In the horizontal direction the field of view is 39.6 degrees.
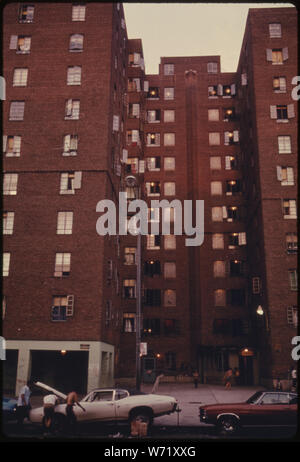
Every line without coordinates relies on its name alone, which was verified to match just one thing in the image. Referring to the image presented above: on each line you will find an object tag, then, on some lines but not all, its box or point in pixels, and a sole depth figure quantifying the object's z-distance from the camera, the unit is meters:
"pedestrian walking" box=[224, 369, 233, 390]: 37.55
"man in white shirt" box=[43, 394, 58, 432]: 15.24
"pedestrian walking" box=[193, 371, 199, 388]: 40.32
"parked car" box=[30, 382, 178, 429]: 16.11
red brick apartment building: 33.50
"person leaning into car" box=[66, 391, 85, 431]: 15.11
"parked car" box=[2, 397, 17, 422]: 17.65
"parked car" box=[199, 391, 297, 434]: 15.80
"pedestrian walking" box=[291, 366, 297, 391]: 35.39
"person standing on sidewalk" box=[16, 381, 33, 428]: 17.06
